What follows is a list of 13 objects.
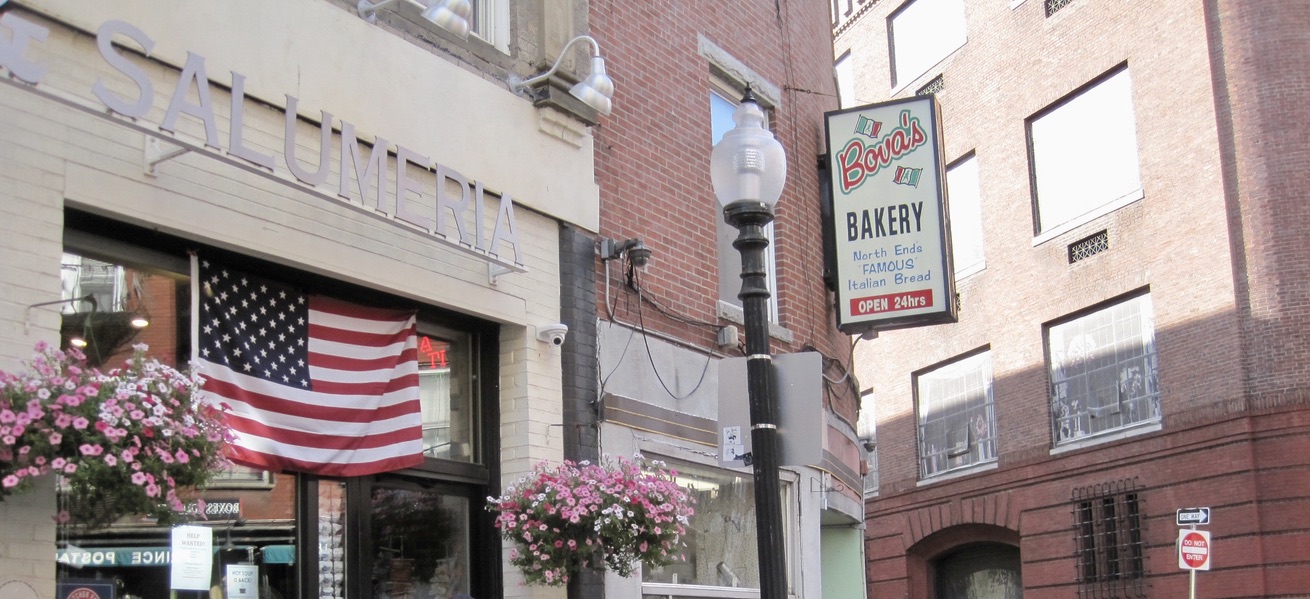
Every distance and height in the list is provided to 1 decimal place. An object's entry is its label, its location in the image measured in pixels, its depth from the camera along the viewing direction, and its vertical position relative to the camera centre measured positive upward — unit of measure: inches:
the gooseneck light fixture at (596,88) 400.2 +139.1
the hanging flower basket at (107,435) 221.8 +24.6
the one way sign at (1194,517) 639.8 +12.4
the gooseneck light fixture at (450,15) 350.9 +141.8
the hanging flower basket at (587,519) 327.9 +11.0
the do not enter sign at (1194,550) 653.9 -3.2
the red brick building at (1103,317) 887.1 +169.1
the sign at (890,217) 509.7 +128.0
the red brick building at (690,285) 404.2 +91.2
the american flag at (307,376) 297.9 +46.2
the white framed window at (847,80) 1368.1 +474.1
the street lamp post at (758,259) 266.2 +61.4
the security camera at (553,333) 376.8 +63.9
